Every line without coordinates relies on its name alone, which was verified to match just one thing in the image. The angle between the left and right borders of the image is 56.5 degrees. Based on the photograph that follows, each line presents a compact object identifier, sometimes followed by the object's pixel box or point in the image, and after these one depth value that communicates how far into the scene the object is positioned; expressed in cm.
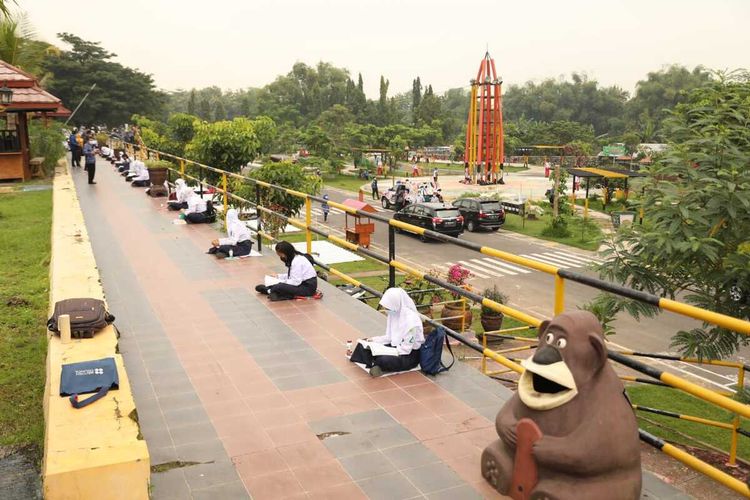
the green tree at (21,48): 2683
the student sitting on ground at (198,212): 1465
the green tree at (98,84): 6112
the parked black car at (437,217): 3136
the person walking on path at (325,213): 3629
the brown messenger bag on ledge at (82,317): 627
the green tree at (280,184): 1948
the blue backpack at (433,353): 612
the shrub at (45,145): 2564
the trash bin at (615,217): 3067
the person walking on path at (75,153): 2931
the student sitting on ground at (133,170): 2289
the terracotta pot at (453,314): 1814
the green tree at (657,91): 9275
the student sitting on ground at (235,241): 1109
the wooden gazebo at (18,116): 2111
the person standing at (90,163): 2284
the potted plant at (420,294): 1777
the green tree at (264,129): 2346
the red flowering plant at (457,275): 1772
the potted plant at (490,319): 1900
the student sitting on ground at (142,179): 2206
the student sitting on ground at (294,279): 860
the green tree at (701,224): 777
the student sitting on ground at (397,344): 610
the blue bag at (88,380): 487
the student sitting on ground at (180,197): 1644
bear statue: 366
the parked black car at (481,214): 3528
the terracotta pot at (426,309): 1762
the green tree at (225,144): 2067
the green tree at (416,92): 10375
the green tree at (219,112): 10300
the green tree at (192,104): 9821
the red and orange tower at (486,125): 5294
